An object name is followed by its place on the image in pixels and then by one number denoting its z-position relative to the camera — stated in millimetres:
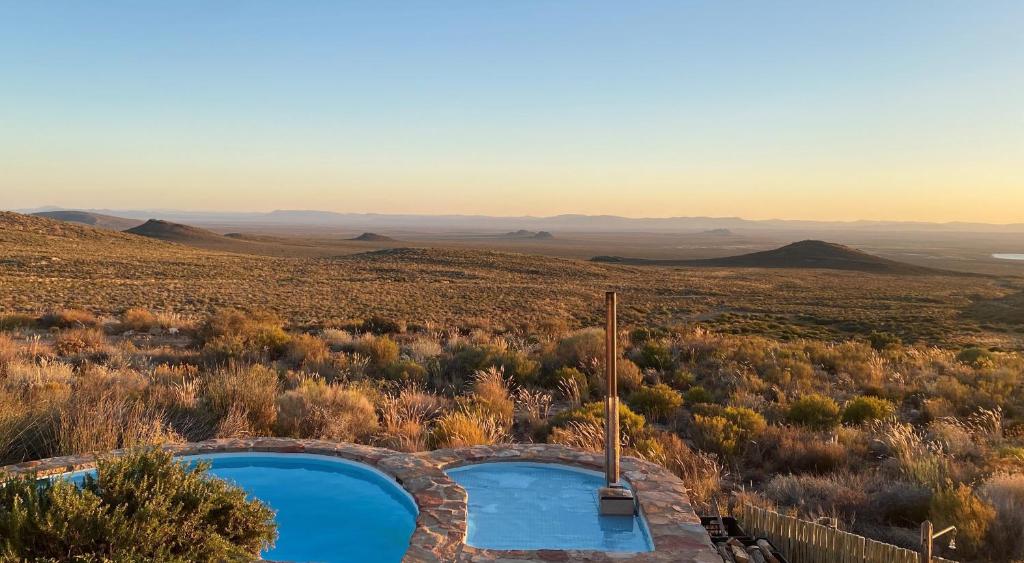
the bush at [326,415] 8352
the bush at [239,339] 13469
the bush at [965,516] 5379
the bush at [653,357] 14172
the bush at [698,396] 11180
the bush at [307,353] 13284
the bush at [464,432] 8023
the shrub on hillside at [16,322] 17172
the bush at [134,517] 3469
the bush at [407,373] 12156
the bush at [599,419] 8828
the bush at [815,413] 9564
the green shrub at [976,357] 15066
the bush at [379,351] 13986
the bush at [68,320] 18141
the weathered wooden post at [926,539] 4152
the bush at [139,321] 18547
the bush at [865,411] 9867
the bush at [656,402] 10422
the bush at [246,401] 8434
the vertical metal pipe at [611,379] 5355
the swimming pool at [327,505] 5773
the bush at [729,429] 8383
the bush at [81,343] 13398
